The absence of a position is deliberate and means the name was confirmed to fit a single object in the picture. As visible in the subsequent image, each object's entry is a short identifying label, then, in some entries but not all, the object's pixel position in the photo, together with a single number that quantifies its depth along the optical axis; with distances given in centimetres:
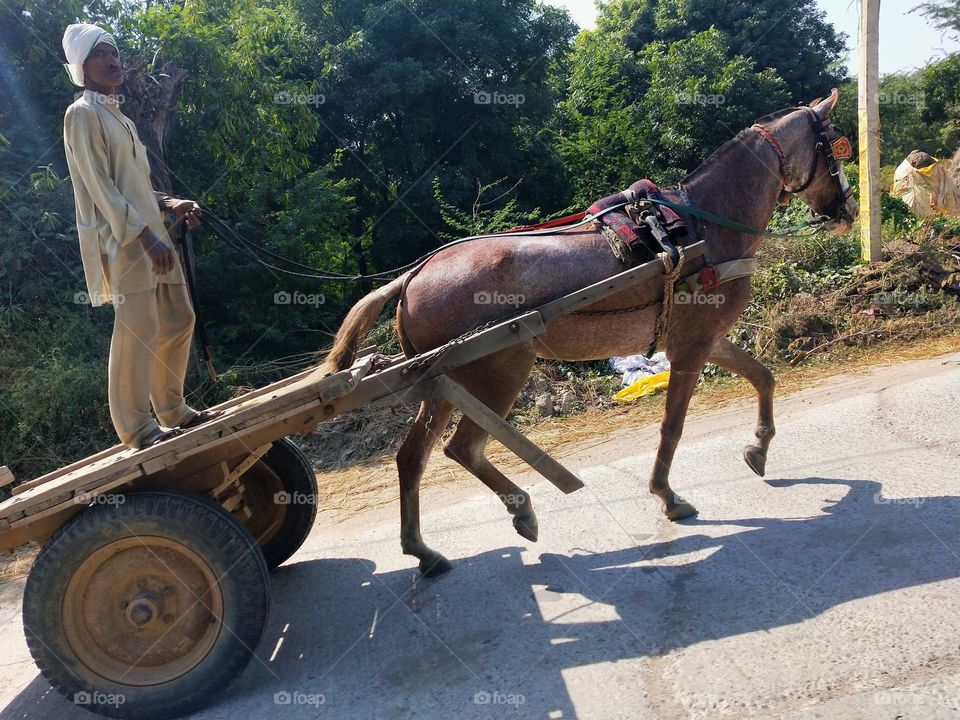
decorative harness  425
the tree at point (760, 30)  2153
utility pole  942
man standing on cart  336
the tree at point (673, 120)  1561
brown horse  412
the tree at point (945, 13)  2173
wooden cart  321
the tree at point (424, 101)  1330
